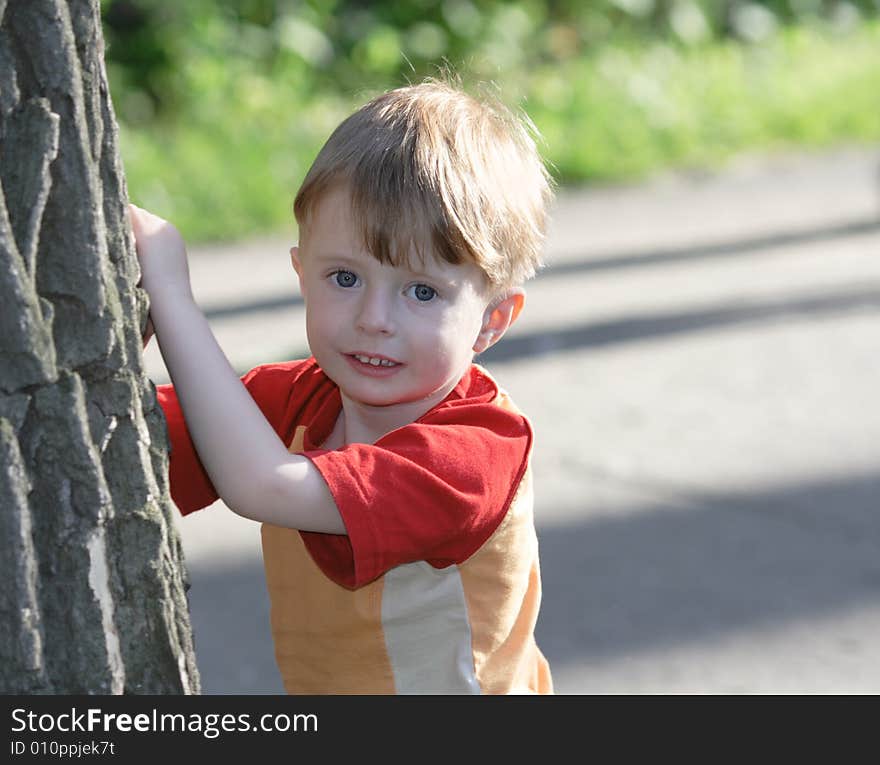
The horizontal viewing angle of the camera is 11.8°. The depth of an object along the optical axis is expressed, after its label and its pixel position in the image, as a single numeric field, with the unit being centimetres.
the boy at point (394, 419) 243
